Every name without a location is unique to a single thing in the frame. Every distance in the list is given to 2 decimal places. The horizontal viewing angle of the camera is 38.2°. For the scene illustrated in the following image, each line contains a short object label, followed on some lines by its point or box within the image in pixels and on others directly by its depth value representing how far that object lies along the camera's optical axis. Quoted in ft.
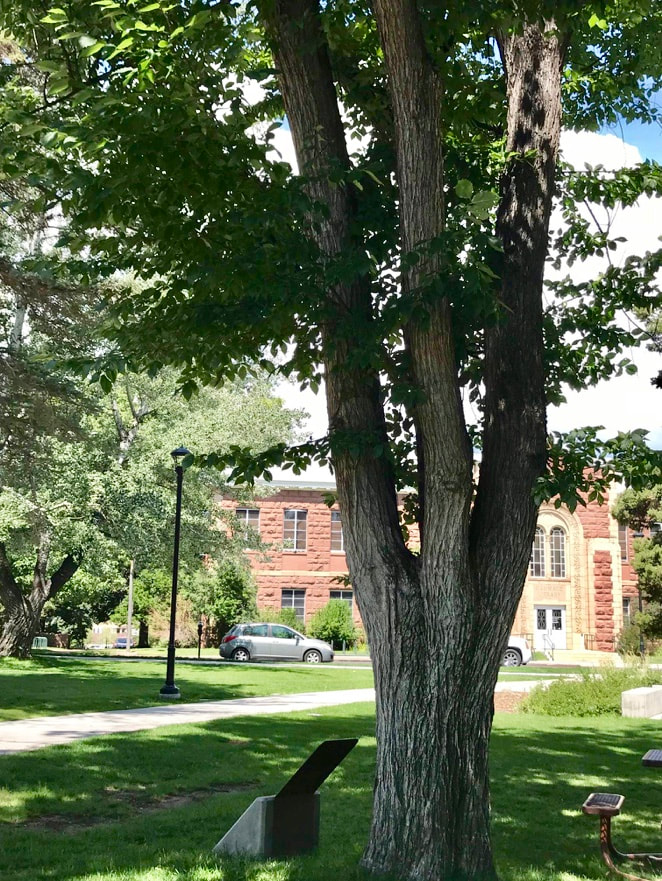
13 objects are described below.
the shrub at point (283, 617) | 139.54
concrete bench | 58.80
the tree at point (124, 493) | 80.53
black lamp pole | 59.47
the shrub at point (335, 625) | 137.49
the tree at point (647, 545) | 101.91
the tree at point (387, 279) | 20.22
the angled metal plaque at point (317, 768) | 23.70
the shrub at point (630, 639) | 127.24
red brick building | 148.87
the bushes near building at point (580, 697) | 61.16
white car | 113.09
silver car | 110.42
